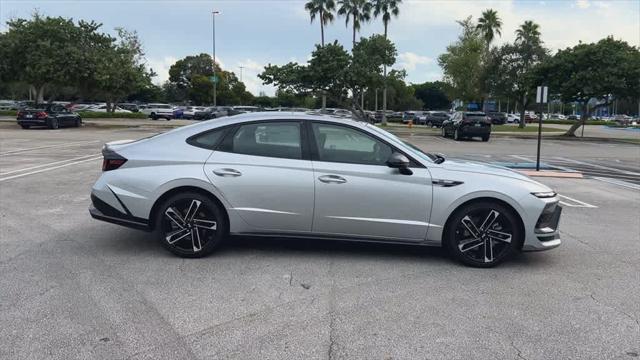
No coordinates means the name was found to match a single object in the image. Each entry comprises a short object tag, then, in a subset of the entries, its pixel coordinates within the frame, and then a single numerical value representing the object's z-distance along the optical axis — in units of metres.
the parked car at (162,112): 50.22
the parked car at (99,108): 59.40
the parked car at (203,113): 50.03
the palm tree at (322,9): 53.00
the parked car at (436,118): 49.12
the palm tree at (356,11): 50.06
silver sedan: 5.42
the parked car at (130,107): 62.91
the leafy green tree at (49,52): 33.59
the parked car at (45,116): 30.25
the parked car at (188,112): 55.19
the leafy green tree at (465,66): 47.03
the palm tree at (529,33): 42.34
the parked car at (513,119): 66.62
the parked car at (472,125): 28.64
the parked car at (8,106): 55.83
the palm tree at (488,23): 53.22
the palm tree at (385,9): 48.19
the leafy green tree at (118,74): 35.05
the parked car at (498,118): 58.94
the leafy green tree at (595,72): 30.39
